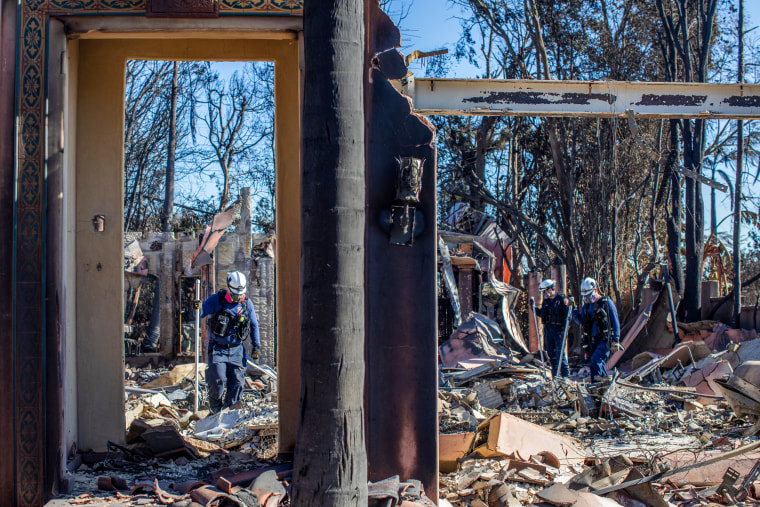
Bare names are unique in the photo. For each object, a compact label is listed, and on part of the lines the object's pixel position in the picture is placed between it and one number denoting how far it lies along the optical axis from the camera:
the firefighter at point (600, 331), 11.51
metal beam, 6.68
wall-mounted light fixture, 4.93
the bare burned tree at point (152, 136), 24.72
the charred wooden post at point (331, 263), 3.21
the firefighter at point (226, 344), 9.13
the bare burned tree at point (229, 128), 25.88
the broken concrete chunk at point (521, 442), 6.19
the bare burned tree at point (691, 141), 16.77
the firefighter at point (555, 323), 13.45
